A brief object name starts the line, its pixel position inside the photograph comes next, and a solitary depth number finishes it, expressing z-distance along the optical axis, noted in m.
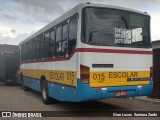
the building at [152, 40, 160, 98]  7.34
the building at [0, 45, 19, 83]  12.41
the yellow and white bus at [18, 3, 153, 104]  4.65
